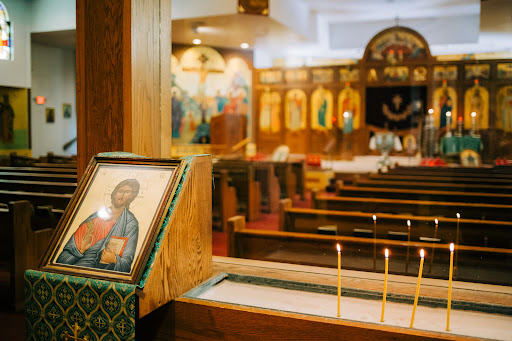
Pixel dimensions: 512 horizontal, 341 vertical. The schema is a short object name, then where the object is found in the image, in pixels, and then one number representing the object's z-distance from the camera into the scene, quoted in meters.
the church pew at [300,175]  8.70
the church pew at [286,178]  7.97
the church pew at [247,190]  6.68
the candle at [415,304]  1.34
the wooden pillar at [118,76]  2.06
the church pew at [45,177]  4.83
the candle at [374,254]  2.66
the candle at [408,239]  2.56
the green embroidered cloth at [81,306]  1.37
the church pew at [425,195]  3.29
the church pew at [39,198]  4.20
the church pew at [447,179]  3.53
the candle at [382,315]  1.39
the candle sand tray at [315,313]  1.30
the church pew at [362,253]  2.32
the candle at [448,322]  1.33
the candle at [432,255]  2.45
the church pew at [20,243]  3.44
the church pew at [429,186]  3.39
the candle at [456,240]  2.43
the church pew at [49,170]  5.23
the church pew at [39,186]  4.59
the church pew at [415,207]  3.14
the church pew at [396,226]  2.70
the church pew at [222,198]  6.08
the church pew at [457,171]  3.44
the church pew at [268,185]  7.19
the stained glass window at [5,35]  3.49
